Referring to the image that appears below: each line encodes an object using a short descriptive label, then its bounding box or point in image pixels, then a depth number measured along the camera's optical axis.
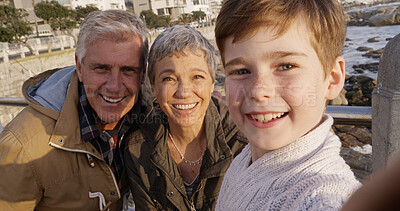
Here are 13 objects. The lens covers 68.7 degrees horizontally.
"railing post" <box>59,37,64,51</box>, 19.84
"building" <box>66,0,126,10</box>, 42.68
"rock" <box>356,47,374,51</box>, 27.62
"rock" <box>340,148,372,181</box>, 2.64
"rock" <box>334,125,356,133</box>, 2.43
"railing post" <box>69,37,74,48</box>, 20.65
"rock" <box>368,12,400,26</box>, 45.44
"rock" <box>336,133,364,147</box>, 2.61
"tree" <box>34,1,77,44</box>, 27.32
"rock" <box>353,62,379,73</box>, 21.11
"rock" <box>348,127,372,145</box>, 2.41
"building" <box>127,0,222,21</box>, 60.94
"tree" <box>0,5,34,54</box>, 20.87
